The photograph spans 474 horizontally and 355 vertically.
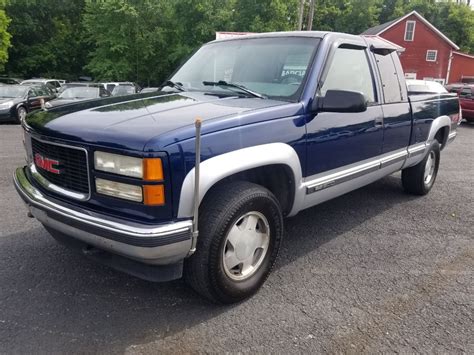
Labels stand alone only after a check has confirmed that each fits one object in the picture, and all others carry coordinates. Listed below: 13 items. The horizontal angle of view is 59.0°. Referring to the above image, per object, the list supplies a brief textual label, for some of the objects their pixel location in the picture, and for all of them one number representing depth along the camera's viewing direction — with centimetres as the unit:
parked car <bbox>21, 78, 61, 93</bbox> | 1895
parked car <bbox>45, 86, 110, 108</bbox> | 1353
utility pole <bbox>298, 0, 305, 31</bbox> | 2001
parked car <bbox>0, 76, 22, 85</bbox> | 2753
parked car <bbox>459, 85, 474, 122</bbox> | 1498
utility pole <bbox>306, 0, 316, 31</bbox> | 1964
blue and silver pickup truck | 242
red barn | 3850
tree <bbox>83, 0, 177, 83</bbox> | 3072
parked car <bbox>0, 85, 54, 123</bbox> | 1361
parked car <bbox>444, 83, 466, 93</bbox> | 1638
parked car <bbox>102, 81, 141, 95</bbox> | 1604
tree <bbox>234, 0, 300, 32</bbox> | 2927
